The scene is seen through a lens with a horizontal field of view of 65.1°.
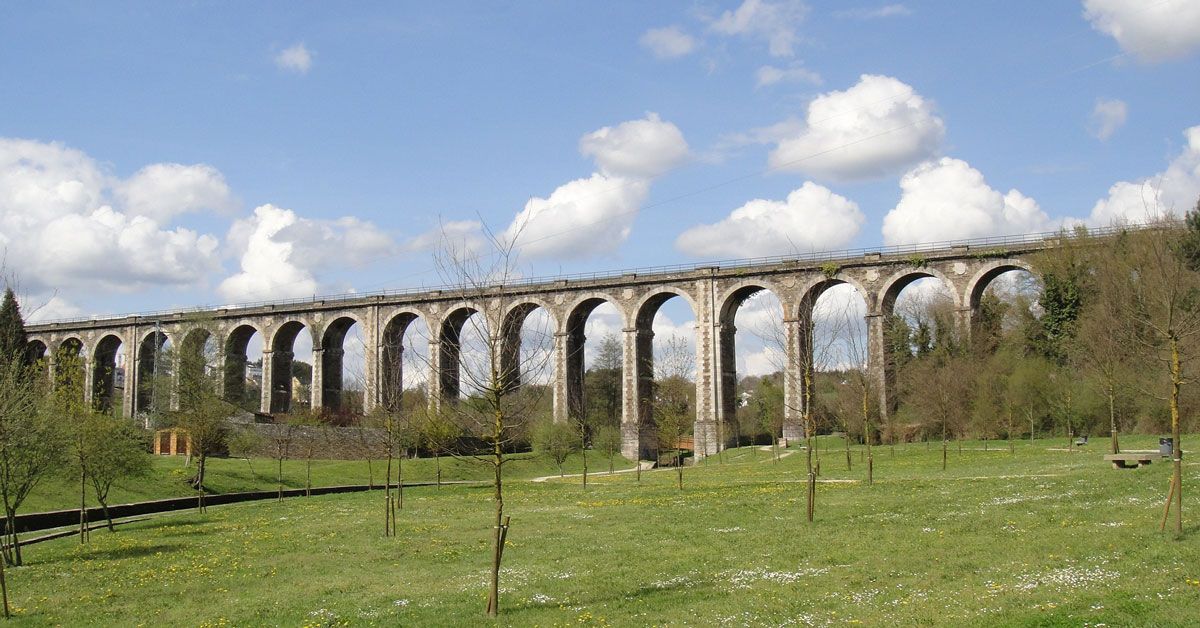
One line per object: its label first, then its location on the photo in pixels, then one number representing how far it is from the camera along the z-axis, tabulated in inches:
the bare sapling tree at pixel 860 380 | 1113.4
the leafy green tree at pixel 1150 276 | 1427.2
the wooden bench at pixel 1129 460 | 929.1
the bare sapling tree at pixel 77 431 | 969.5
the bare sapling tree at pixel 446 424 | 1450.5
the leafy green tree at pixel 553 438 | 1913.1
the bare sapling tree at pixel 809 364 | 808.9
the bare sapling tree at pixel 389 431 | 936.3
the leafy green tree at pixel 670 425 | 1696.6
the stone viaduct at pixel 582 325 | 2097.7
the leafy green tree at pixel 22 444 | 784.9
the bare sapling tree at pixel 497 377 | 564.3
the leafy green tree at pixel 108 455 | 1066.1
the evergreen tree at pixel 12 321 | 2524.6
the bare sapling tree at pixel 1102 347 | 1518.5
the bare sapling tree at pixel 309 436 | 2290.8
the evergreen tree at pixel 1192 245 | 1638.7
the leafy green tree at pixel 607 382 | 3464.6
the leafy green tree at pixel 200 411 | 1437.0
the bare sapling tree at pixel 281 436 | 2221.9
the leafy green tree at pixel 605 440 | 2087.4
